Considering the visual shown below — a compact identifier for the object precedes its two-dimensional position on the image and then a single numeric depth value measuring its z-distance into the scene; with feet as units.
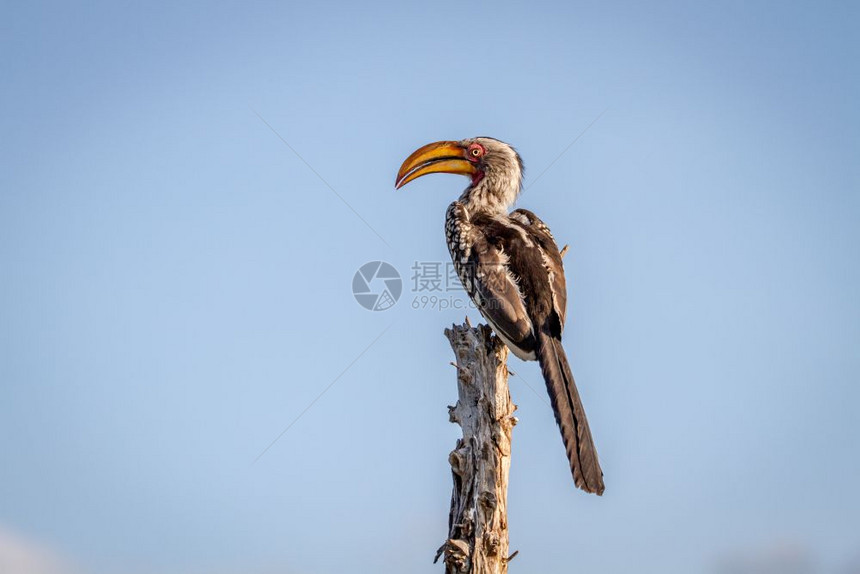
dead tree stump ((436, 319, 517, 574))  36.65
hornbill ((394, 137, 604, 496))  39.01
